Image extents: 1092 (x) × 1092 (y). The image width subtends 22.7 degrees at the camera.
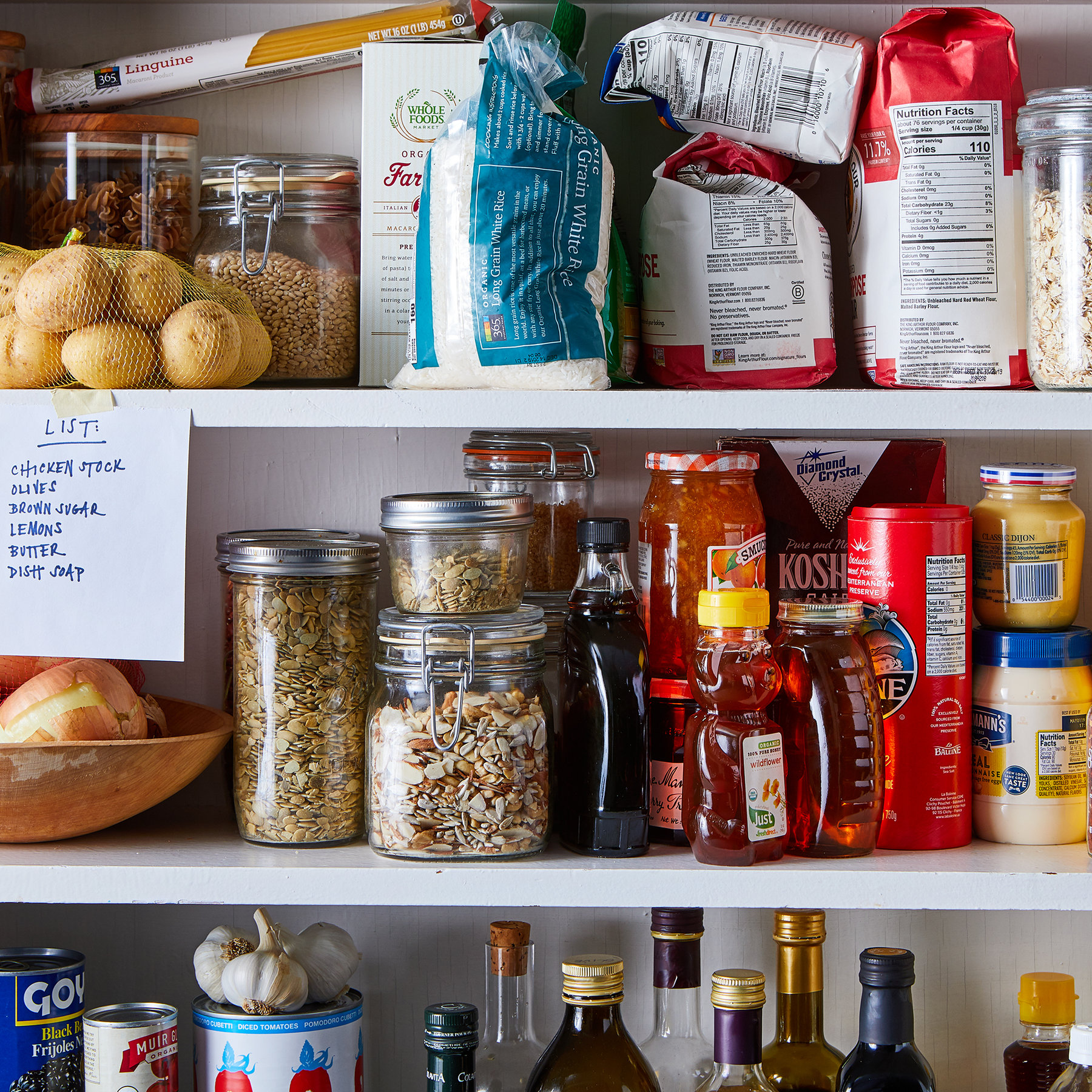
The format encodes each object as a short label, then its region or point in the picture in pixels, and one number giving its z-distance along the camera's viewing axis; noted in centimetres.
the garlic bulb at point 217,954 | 162
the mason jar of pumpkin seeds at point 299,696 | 160
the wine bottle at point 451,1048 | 160
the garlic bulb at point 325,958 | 164
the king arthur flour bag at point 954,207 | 160
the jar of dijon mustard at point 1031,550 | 160
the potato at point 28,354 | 158
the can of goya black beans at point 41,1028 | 159
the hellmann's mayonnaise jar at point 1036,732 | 159
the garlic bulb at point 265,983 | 160
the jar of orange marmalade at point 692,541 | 160
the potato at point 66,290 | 156
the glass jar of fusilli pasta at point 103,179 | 164
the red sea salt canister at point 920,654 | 158
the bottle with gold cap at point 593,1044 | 160
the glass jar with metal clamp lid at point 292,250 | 164
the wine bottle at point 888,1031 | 157
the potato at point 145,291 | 157
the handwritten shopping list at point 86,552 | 159
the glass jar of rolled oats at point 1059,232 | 156
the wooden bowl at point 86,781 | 157
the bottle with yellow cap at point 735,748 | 155
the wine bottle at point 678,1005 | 164
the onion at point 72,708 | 159
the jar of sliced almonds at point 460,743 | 156
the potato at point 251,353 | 159
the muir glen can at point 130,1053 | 158
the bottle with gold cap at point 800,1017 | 165
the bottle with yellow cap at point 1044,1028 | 164
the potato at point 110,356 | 157
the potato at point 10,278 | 158
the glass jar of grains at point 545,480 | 167
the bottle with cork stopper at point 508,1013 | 169
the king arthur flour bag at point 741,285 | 162
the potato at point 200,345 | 156
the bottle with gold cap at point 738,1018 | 157
